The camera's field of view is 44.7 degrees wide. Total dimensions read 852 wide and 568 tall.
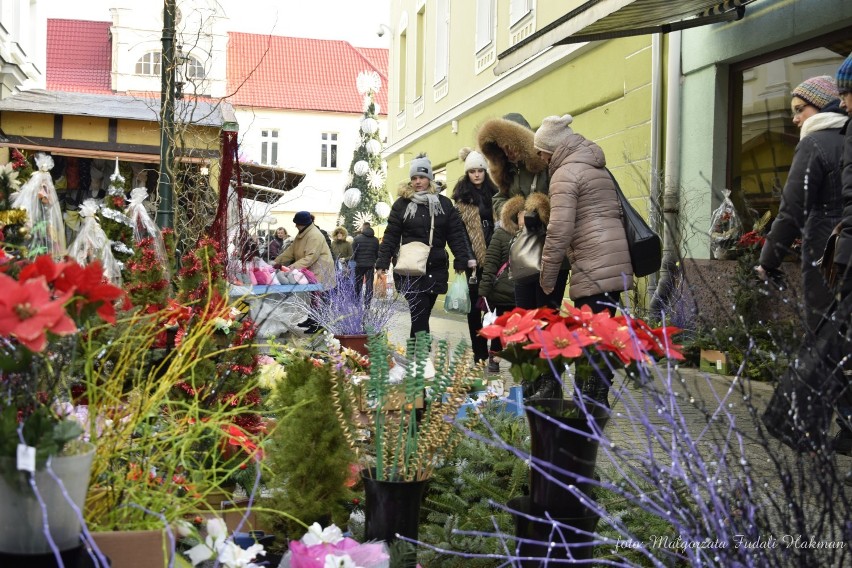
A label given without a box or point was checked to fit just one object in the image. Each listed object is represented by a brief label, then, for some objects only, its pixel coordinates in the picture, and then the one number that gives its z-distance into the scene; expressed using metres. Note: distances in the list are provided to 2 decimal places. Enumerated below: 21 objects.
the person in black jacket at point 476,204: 8.49
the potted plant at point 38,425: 1.52
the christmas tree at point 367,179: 27.27
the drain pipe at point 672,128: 10.02
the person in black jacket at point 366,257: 13.43
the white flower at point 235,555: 1.99
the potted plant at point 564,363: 2.61
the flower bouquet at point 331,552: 2.20
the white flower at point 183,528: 2.01
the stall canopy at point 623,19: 8.27
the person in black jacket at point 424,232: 8.25
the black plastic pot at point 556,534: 2.61
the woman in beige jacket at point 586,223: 5.69
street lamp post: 7.24
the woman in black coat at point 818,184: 4.96
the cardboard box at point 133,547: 1.87
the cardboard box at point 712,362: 7.93
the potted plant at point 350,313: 7.36
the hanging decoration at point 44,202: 8.48
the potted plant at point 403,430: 2.80
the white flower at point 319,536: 2.31
